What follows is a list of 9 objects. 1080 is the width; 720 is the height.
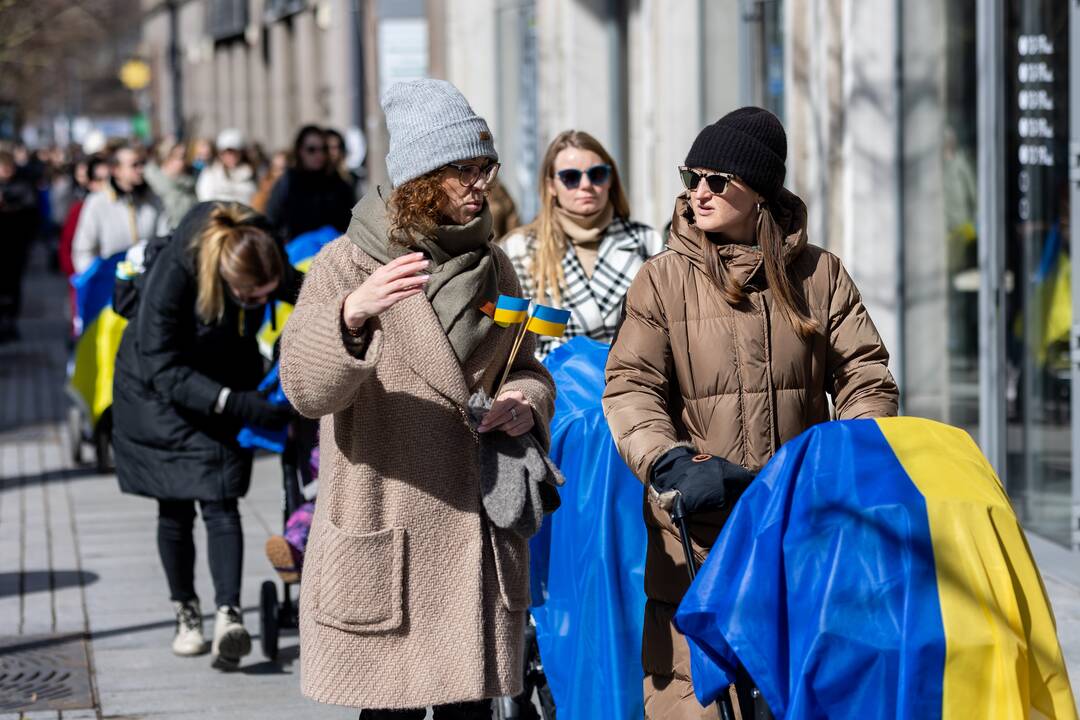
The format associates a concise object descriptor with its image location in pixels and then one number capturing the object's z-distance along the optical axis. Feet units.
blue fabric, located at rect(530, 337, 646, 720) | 32.08
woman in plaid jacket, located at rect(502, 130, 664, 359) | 40.34
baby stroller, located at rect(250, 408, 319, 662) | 41.75
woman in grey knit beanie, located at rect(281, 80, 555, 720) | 24.85
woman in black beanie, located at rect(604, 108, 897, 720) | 25.21
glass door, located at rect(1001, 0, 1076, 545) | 50.90
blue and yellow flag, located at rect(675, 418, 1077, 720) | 20.43
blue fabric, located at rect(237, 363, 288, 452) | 40.72
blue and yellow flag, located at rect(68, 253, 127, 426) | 68.75
